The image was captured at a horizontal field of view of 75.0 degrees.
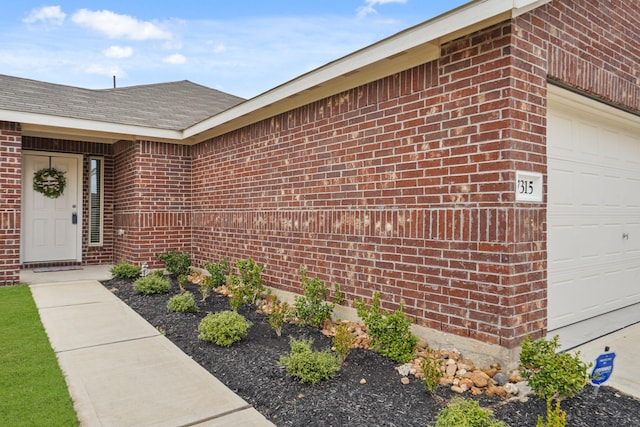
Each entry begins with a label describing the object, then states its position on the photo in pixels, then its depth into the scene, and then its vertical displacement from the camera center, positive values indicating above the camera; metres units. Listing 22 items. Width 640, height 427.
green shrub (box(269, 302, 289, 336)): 4.35 -1.13
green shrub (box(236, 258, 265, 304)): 5.77 -0.96
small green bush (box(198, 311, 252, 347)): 4.05 -1.16
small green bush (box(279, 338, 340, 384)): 3.14 -1.19
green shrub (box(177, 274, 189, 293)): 6.73 -1.15
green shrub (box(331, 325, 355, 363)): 3.52 -1.11
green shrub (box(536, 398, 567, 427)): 1.95 -1.00
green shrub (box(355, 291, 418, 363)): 3.61 -1.09
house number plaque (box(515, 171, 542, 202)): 3.29 +0.22
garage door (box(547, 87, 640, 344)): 4.09 -0.02
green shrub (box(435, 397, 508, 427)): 2.20 -1.10
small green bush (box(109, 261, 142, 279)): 7.47 -1.09
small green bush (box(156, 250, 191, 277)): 7.64 -0.96
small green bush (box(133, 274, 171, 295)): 6.29 -1.14
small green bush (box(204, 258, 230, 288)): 6.66 -0.98
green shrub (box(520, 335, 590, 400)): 2.68 -1.04
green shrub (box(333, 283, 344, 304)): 4.70 -0.93
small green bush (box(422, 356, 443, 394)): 2.92 -1.15
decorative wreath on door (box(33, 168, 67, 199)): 8.75 +0.60
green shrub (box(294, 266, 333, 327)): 4.68 -1.06
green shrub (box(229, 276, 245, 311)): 5.13 -1.06
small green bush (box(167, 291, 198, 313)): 5.25 -1.18
